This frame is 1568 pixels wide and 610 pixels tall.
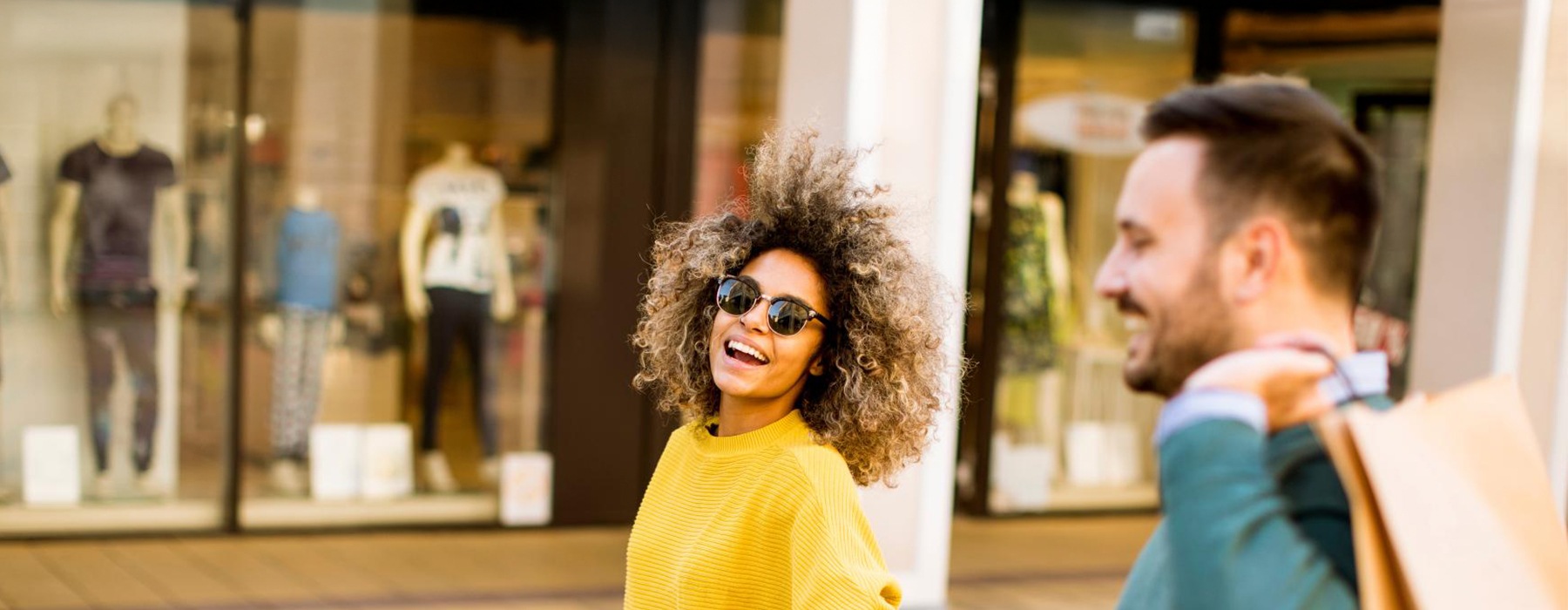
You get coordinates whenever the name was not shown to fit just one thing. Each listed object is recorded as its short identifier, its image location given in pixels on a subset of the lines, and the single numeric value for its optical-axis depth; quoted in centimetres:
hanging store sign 864
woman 208
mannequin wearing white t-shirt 786
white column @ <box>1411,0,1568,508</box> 550
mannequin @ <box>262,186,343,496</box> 766
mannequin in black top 729
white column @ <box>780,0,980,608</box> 589
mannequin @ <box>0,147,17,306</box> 720
